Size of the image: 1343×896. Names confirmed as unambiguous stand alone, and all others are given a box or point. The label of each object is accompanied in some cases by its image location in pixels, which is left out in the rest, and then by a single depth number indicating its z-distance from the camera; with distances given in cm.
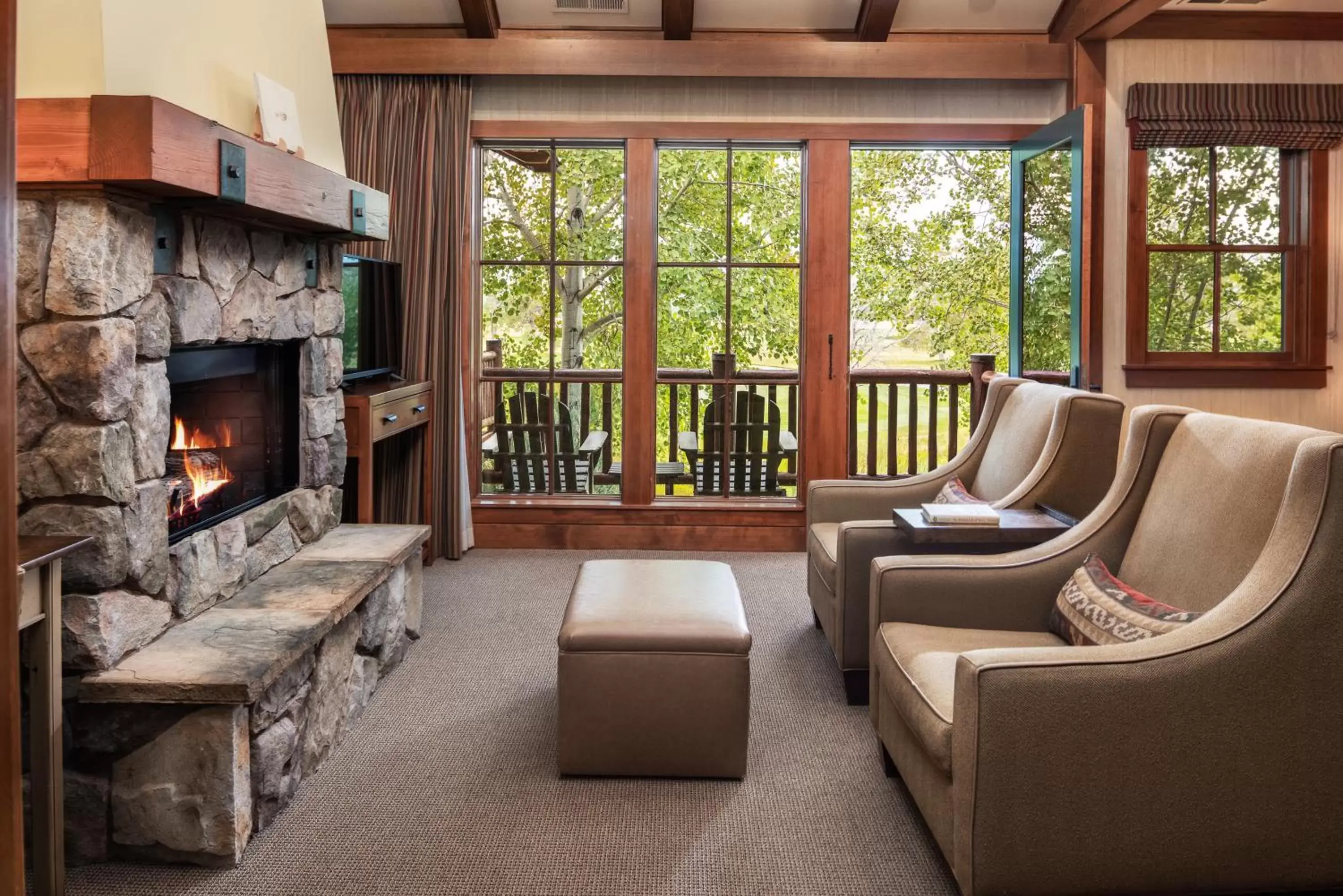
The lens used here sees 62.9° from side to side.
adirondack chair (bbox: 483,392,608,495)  591
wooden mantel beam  224
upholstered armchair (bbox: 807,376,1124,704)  329
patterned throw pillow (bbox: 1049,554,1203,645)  219
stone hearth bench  230
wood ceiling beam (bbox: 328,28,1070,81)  534
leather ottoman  272
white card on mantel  305
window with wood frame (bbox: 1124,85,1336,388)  527
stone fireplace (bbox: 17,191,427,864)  231
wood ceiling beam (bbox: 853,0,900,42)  521
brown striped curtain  543
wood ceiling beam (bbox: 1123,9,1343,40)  521
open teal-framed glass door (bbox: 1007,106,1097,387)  489
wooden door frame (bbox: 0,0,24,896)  138
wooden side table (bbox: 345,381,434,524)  435
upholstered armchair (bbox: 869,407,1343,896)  194
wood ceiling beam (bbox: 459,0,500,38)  520
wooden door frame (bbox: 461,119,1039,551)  554
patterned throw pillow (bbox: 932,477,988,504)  374
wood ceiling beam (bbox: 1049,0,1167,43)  477
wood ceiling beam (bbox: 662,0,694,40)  521
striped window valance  514
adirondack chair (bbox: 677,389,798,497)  591
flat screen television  472
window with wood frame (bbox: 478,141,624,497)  575
